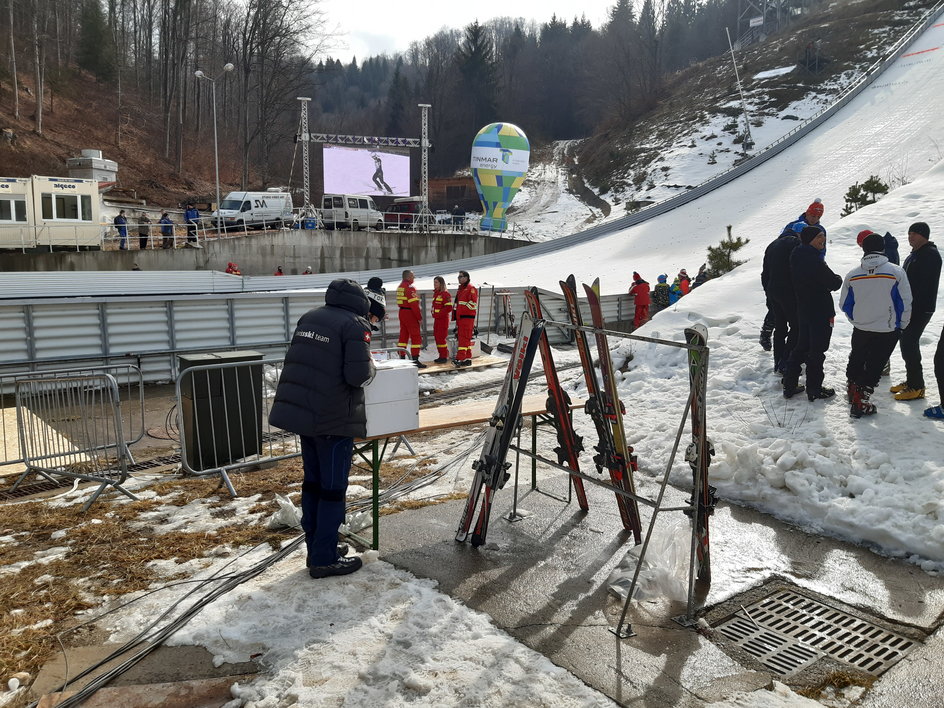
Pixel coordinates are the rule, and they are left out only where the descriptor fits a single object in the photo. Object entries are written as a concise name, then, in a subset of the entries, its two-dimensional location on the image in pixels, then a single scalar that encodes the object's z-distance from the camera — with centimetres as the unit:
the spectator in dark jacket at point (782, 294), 825
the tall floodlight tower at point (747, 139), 4331
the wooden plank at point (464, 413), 558
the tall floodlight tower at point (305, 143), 3403
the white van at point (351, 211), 3547
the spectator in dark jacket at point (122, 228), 2718
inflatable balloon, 3891
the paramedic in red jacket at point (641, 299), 1659
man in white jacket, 689
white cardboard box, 499
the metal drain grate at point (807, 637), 386
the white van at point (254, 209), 3247
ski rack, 406
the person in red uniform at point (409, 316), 1280
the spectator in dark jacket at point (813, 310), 750
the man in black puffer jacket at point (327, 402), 446
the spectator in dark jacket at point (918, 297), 719
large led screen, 3875
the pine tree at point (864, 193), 1698
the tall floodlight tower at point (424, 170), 3600
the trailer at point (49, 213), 2544
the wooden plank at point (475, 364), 1259
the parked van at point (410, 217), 3672
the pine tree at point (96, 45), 5107
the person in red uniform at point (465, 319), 1289
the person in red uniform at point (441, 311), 1297
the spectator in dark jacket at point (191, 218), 2902
